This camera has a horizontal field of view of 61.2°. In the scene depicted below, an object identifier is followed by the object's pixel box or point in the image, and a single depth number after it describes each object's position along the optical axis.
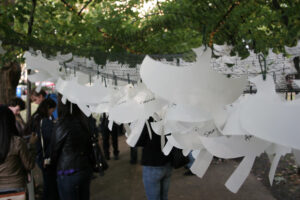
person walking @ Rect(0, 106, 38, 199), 2.46
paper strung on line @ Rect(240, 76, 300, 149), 0.38
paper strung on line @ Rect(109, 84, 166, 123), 0.70
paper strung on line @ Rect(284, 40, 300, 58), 0.95
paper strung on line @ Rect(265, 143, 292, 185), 0.52
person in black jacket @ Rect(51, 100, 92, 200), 2.46
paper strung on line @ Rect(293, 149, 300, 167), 0.56
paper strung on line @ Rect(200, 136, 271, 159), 0.49
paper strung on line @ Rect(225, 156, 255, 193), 0.50
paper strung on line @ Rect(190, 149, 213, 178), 0.58
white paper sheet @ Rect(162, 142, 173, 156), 0.72
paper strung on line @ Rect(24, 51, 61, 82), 1.00
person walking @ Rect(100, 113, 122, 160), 5.81
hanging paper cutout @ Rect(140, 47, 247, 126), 0.45
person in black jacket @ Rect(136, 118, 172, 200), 2.54
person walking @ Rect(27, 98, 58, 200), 3.07
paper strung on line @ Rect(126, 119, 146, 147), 0.73
